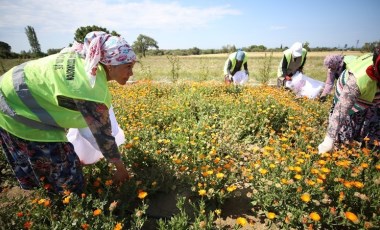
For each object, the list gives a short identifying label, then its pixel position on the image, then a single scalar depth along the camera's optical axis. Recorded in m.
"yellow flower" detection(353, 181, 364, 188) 1.87
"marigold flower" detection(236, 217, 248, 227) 1.67
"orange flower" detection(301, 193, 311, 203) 1.82
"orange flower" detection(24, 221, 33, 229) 1.56
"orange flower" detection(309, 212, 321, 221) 1.67
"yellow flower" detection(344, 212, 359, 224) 1.63
